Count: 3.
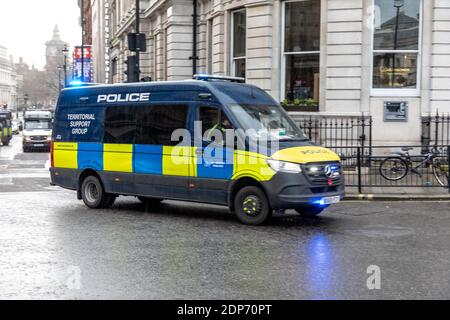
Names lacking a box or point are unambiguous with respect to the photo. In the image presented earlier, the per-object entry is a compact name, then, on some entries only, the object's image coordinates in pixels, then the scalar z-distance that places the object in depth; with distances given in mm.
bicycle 14648
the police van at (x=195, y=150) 9953
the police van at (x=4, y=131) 41303
